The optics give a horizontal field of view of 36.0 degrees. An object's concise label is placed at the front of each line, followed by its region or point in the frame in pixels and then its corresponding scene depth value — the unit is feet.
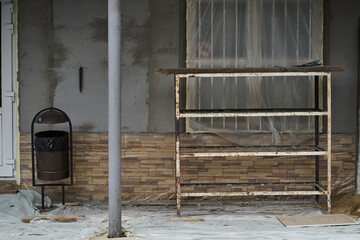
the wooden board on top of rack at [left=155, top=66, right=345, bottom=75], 24.38
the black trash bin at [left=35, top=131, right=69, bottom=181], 26.78
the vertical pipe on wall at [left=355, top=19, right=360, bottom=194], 27.84
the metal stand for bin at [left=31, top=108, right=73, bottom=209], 26.94
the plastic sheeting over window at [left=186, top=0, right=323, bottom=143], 28.27
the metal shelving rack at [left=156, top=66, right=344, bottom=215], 24.53
